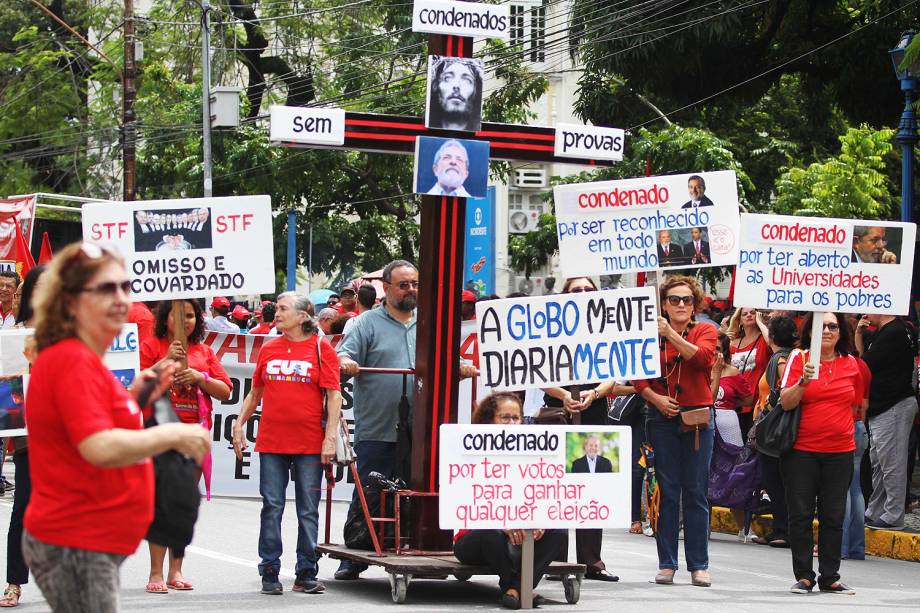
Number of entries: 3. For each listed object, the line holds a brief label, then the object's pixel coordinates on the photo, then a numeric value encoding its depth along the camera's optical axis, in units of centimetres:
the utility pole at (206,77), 3284
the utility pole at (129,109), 3112
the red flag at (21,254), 1811
